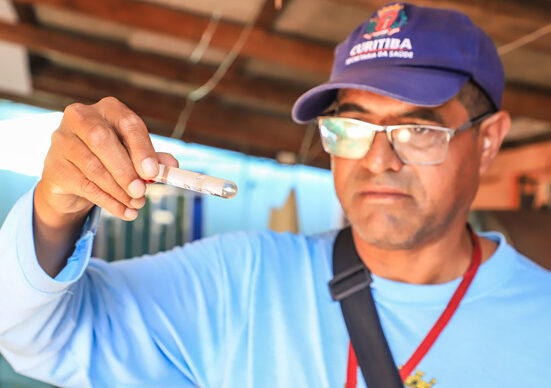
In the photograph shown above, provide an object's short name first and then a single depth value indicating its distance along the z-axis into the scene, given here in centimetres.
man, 81
